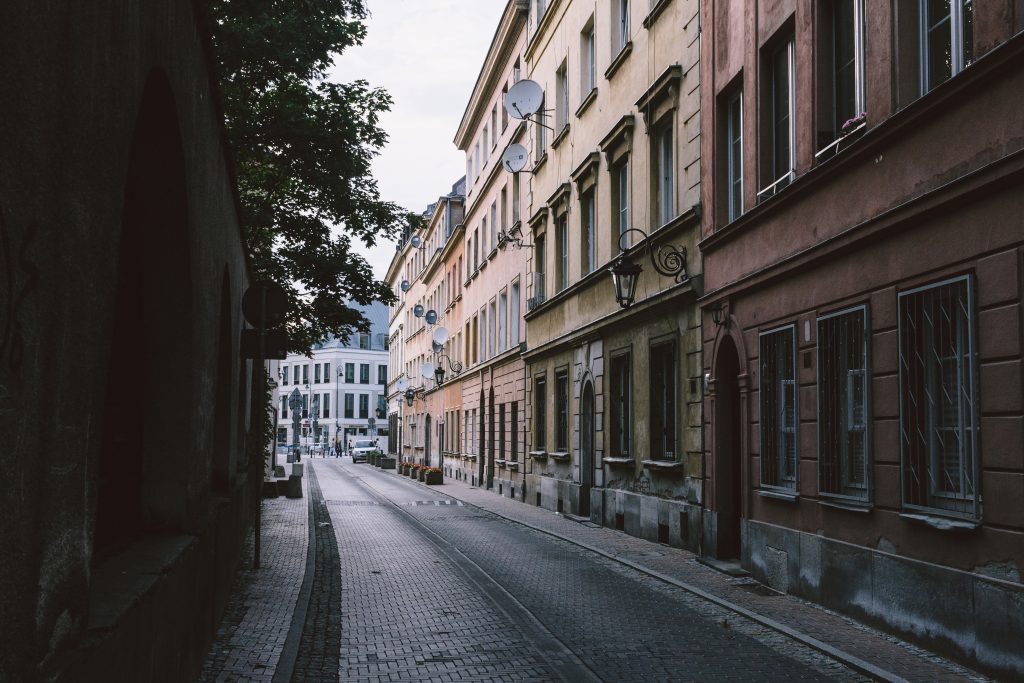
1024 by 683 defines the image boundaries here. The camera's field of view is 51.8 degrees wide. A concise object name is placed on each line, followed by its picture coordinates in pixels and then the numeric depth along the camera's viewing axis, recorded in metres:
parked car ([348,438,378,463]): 76.94
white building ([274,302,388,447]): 118.44
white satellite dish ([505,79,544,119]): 24.78
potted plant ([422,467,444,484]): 38.38
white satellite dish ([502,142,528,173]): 27.33
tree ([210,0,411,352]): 21.25
